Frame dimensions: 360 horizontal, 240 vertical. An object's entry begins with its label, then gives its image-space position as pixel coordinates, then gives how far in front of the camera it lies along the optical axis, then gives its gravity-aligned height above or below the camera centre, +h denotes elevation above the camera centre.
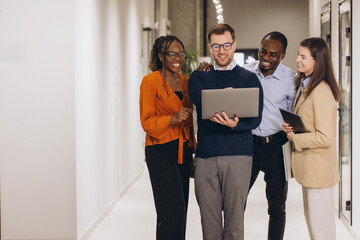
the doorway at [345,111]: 5.01 +0.01
